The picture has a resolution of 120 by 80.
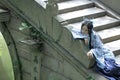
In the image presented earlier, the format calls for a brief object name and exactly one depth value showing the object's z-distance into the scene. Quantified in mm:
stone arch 8352
